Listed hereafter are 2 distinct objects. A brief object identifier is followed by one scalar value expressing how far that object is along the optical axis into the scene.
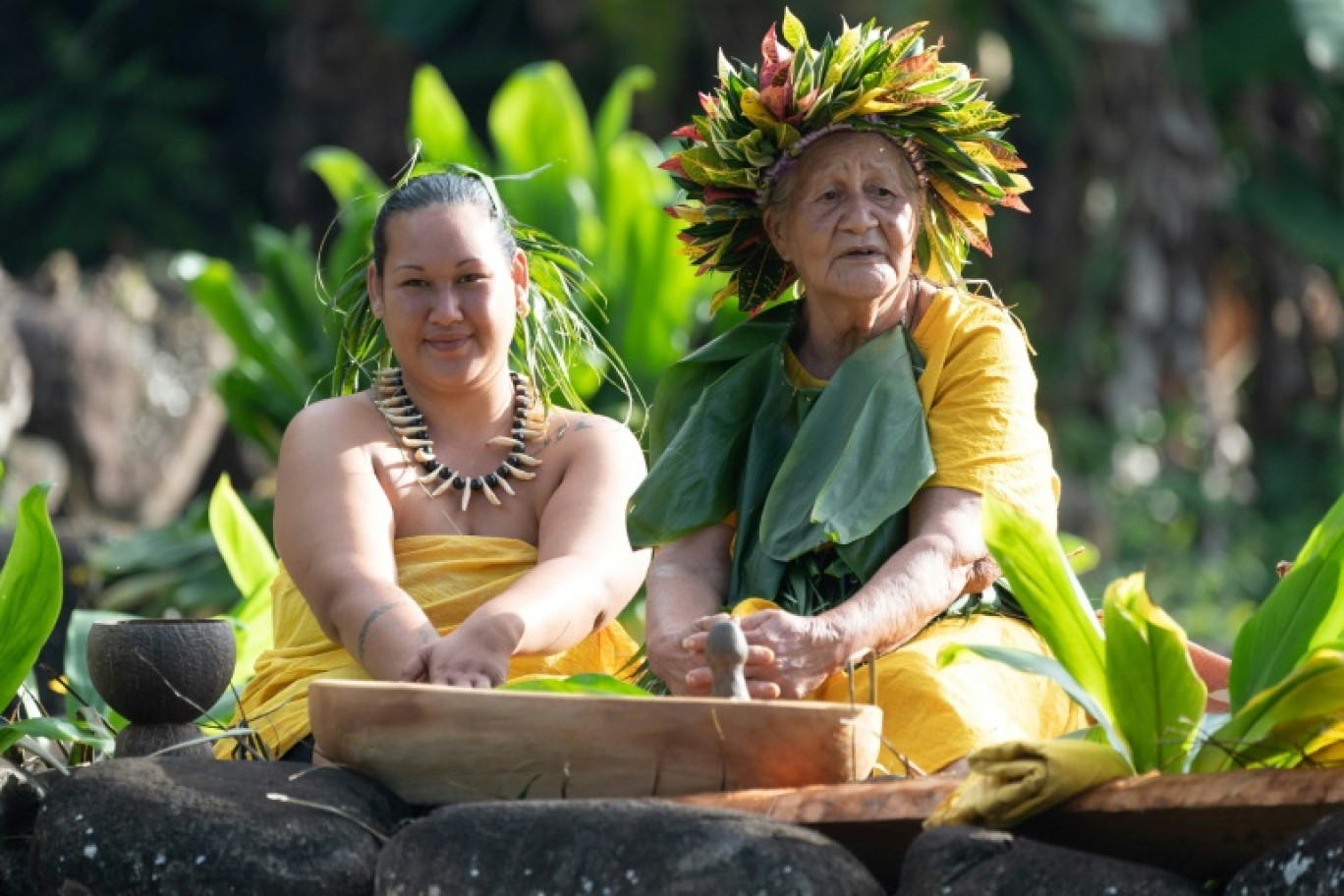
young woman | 7.00
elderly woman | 6.73
